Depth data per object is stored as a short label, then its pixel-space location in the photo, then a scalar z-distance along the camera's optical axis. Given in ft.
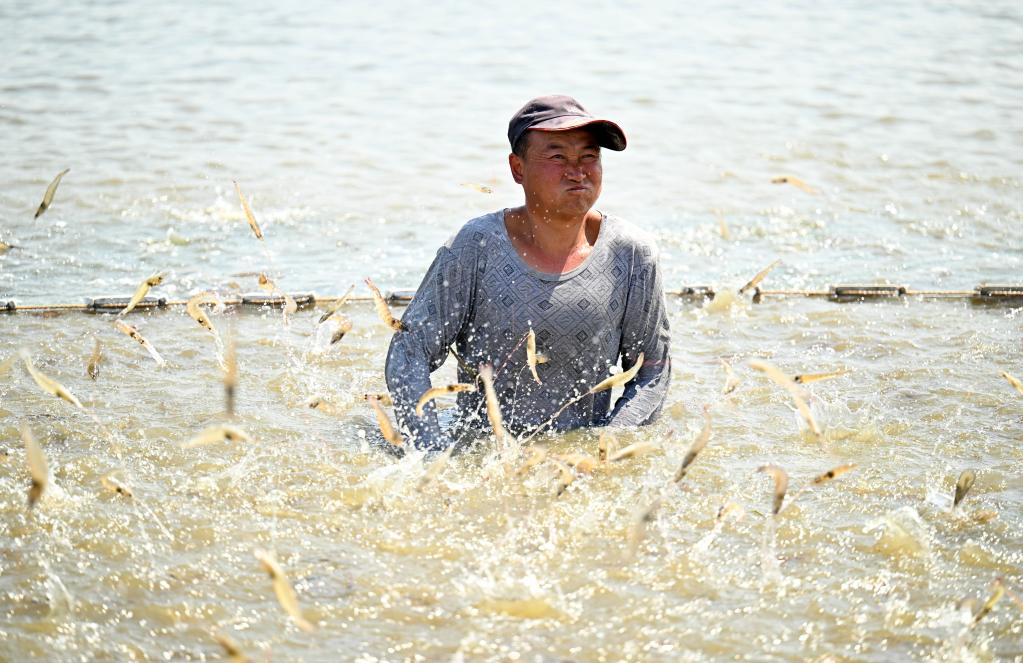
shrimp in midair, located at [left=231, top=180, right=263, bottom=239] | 15.97
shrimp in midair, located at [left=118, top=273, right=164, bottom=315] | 16.10
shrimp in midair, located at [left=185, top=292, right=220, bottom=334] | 17.42
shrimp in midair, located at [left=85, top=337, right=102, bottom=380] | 17.07
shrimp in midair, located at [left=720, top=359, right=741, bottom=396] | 15.53
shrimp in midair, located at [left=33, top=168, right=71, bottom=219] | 15.34
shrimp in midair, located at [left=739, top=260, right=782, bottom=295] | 19.50
